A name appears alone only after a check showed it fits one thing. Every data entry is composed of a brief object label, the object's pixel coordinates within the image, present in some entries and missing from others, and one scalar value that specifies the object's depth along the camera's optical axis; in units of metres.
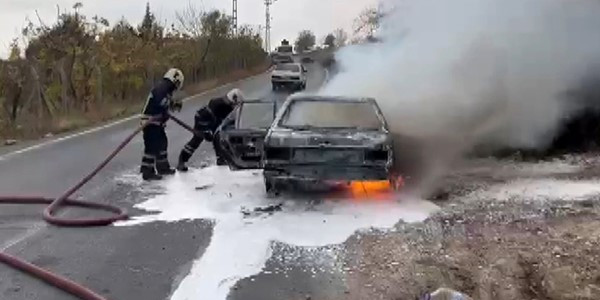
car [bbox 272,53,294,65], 48.39
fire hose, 5.78
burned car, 9.33
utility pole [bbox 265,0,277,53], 93.77
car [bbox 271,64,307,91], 44.16
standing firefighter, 11.71
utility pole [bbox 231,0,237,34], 66.47
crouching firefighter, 12.29
